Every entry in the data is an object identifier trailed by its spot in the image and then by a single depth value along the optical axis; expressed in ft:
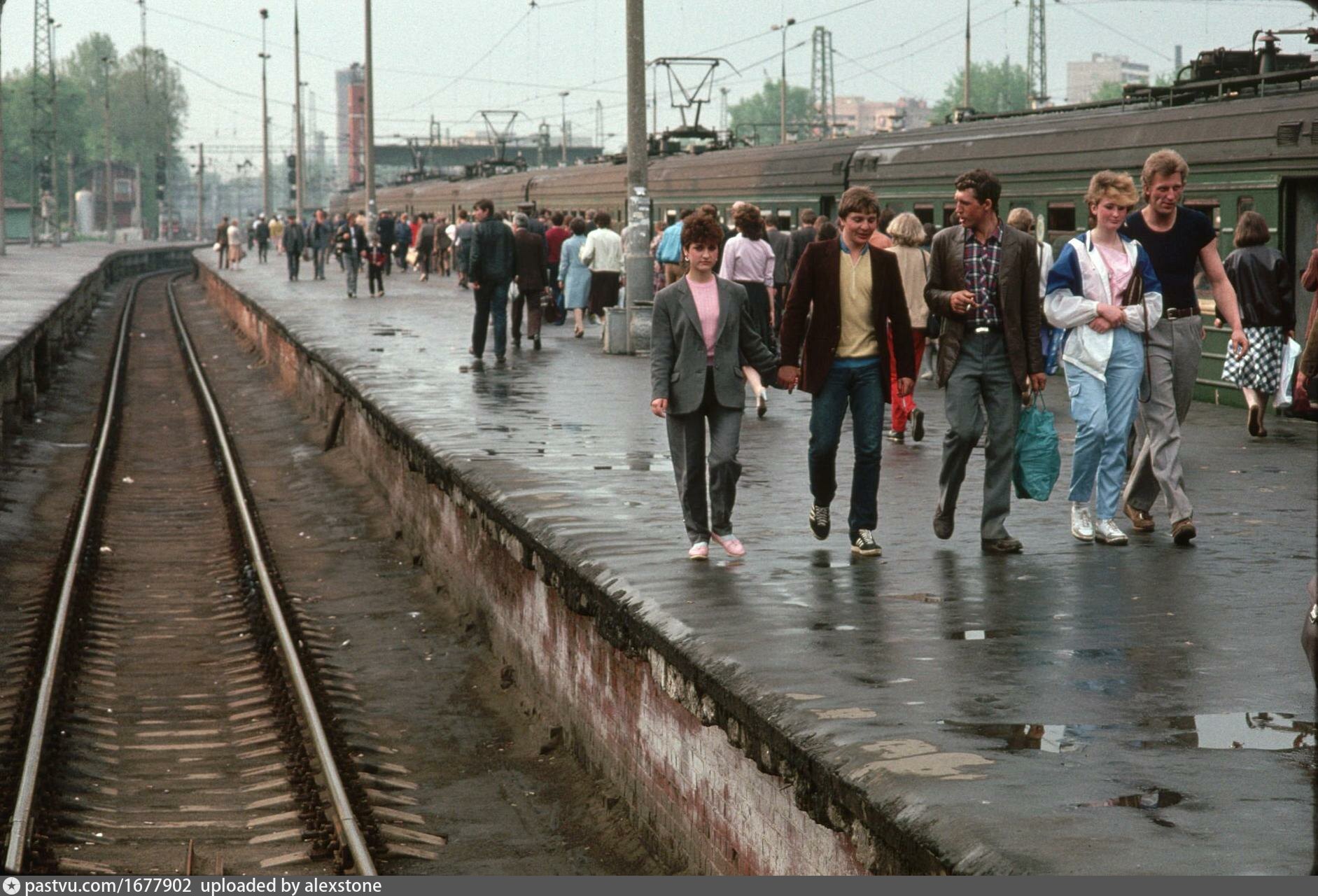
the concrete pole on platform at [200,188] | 361.92
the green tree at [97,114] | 451.53
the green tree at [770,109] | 566.77
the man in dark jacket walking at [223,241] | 181.98
